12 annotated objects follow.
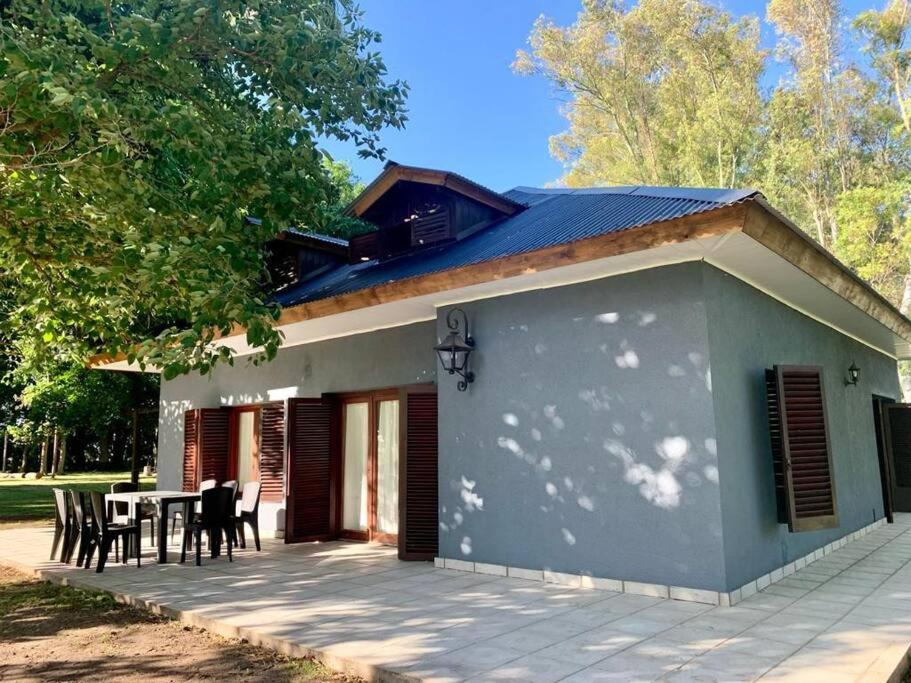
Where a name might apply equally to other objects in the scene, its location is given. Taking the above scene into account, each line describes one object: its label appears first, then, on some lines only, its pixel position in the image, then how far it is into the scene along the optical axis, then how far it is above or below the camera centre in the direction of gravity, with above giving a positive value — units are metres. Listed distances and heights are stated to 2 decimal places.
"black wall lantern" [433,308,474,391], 6.73 +0.88
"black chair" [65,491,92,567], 7.23 -0.93
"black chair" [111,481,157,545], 8.73 -0.98
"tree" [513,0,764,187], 21.78 +12.19
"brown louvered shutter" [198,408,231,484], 10.55 -0.08
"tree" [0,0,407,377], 5.07 +2.57
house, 5.27 +0.42
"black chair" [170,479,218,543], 9.71 -0.70
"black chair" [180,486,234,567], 7.42 -0.92
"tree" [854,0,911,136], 21.28 +12.84
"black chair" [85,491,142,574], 7.00 -1.01
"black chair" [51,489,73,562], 7.53 -0.93
